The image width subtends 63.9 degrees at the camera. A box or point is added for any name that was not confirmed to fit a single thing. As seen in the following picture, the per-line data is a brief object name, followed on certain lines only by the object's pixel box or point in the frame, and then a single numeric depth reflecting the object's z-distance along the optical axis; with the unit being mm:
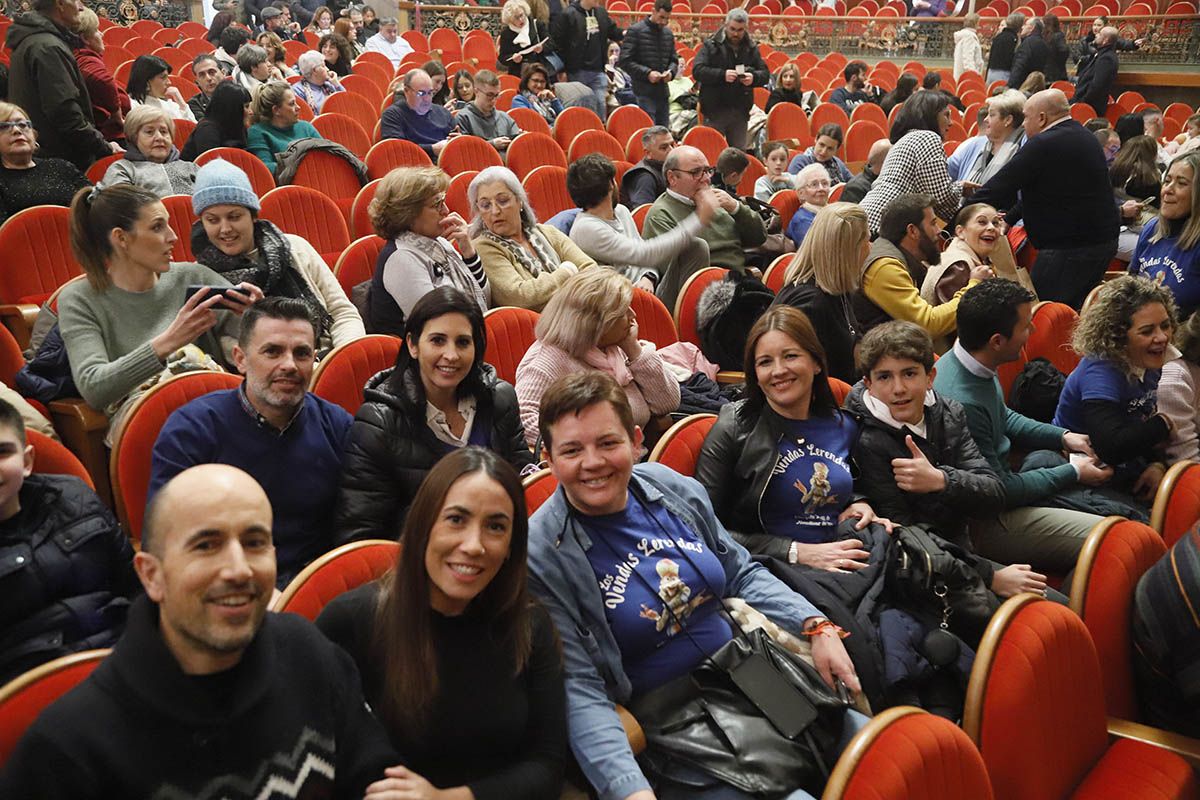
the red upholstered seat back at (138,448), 2227
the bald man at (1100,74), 8945
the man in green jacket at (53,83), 4102
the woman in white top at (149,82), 5387
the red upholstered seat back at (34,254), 3471
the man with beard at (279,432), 2035
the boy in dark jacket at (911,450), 2342
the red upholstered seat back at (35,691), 1264
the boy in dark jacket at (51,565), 1627
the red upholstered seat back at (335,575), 1592
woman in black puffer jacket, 2135
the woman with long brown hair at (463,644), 1451
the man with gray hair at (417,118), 5738
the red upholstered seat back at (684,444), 2266
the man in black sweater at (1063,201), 4086
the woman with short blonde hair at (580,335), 2596
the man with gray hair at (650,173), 4875
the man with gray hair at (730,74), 6680
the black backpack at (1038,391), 3209
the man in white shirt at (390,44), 9000
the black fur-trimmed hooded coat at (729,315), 3287
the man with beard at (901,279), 3314
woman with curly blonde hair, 2713
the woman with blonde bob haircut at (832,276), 3055
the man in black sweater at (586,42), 7145
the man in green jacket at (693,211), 3971
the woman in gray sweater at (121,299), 2436
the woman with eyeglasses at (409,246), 3047
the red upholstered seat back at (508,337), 3000
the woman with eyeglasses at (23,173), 3594
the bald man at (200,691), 1134
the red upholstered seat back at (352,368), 2615
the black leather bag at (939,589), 2059
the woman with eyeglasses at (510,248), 3426
